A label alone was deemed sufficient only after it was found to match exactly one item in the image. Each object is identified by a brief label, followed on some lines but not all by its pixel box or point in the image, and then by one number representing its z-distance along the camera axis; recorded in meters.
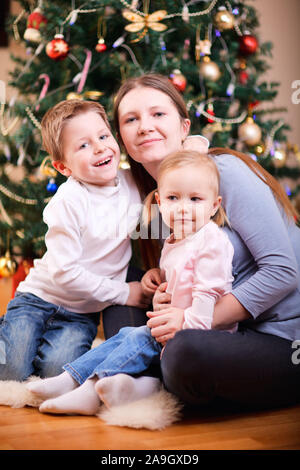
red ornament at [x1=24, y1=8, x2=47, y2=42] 2.34
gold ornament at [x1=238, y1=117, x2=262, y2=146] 2.48
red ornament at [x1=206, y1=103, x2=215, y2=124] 2.43
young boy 1.52
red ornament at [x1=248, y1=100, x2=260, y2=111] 2.57
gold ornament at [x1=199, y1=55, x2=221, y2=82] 2.40
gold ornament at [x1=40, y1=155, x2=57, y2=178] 2.21
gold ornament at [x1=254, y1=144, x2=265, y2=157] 2.56
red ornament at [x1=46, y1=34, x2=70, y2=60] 2.23
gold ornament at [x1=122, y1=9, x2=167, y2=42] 2.19
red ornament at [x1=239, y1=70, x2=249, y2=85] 2.62
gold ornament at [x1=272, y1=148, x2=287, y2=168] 2.59
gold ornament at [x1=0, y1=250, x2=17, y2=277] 2.61
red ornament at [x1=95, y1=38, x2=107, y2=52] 2.31
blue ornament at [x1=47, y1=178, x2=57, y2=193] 2.27
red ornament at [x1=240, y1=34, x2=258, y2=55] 2.54
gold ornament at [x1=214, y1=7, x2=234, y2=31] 2.40
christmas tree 2.30
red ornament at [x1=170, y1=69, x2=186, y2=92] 2.24
